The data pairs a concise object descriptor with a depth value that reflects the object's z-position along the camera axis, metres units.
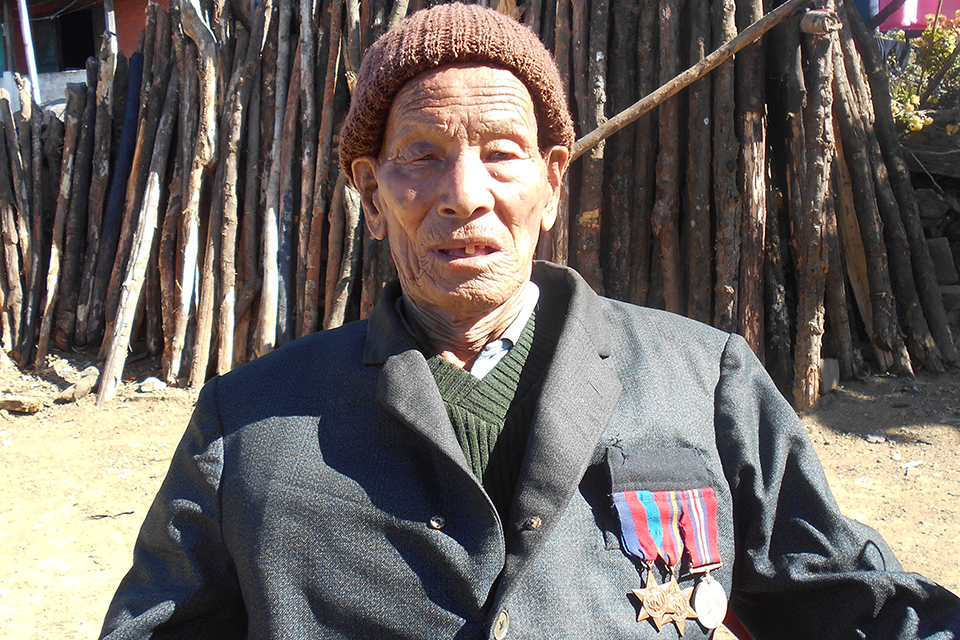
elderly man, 1.24
